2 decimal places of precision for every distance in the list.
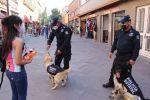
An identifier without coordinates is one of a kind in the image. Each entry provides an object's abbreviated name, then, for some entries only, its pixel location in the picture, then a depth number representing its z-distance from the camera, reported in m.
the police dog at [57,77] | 2.76
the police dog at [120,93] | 2.16
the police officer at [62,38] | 2.84
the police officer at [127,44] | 2.35
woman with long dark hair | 1.52
